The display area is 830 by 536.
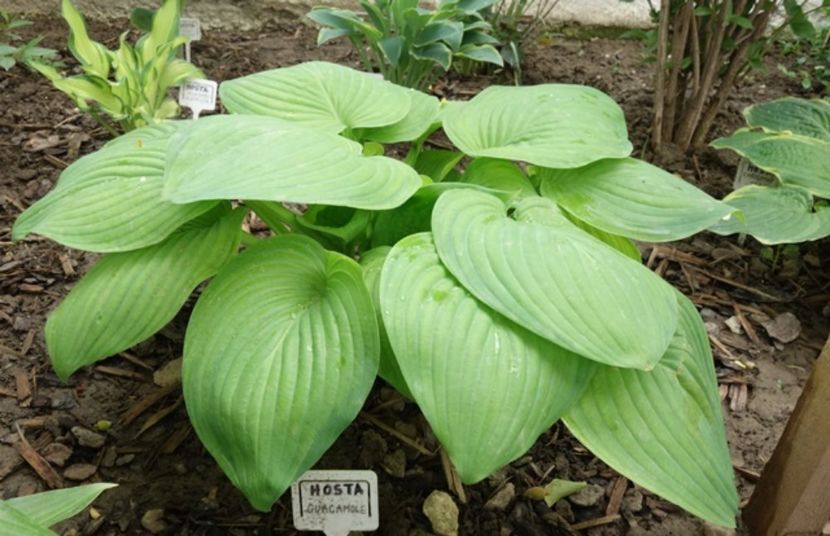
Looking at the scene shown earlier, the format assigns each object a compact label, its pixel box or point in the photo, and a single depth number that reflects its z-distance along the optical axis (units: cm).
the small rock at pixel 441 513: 112
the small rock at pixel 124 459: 119
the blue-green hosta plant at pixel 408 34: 179
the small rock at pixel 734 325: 155
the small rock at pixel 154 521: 110
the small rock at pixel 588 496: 119
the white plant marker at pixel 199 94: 175
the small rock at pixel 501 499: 117
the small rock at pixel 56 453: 118
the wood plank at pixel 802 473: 98
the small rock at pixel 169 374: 131
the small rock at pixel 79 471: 117
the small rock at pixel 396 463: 119
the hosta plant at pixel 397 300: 85
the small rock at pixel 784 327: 153
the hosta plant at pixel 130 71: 157
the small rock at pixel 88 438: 121
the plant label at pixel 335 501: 100
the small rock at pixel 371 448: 120
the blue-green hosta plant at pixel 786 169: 147
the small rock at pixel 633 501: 119
